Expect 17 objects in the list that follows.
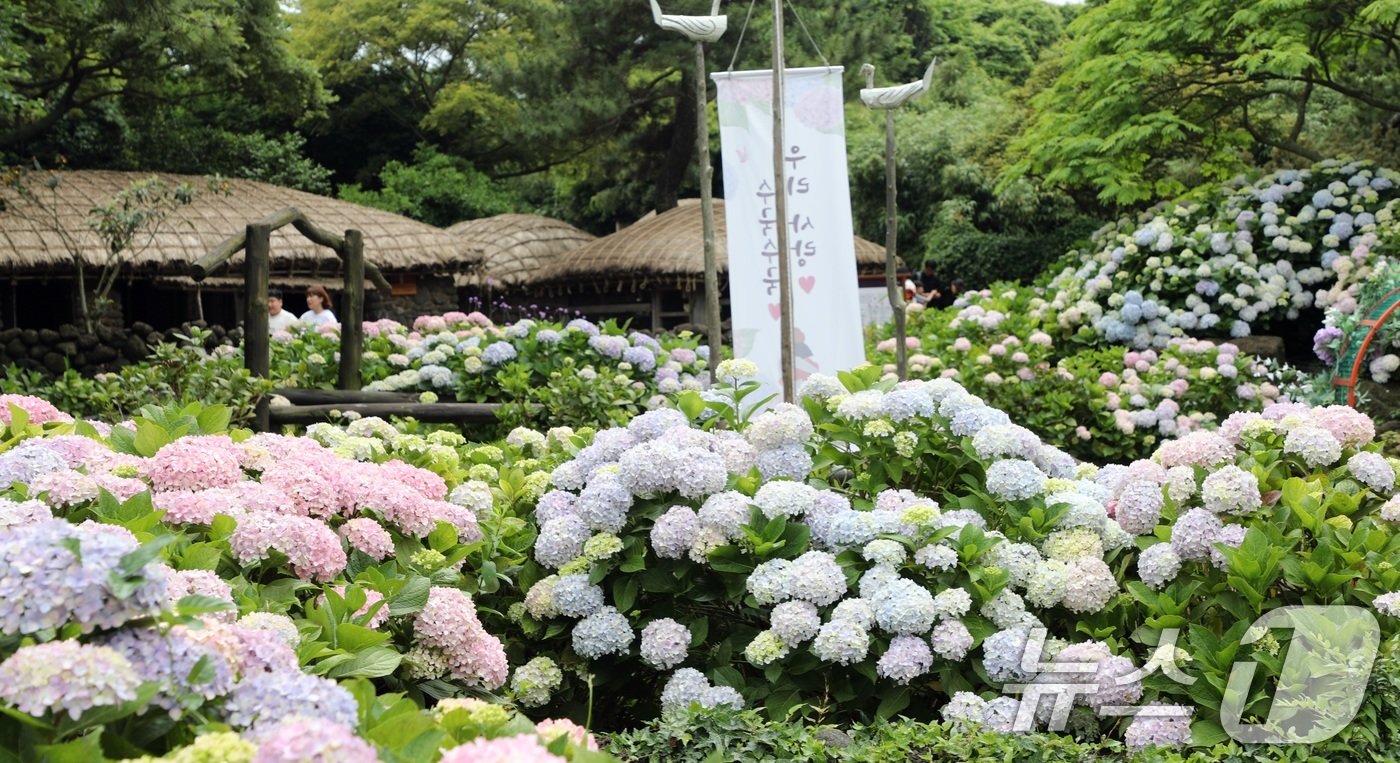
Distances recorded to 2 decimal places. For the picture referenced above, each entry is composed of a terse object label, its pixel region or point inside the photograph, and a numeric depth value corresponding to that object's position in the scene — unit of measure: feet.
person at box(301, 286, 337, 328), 30.69
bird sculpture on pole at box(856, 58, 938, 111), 20.79
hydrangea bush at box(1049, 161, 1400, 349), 31.83
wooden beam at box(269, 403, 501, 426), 18.89
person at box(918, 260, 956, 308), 61.46
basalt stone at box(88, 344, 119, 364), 31.65
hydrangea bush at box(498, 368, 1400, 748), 8.71
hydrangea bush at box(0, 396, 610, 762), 4.25
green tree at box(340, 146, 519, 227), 75.41
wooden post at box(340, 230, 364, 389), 22.34
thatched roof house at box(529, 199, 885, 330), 61.21
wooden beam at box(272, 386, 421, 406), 20.68
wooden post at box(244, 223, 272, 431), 20.51
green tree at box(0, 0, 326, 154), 47.21
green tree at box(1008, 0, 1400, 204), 34.65
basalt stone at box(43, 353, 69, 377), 31.17
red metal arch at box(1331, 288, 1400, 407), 22.79
